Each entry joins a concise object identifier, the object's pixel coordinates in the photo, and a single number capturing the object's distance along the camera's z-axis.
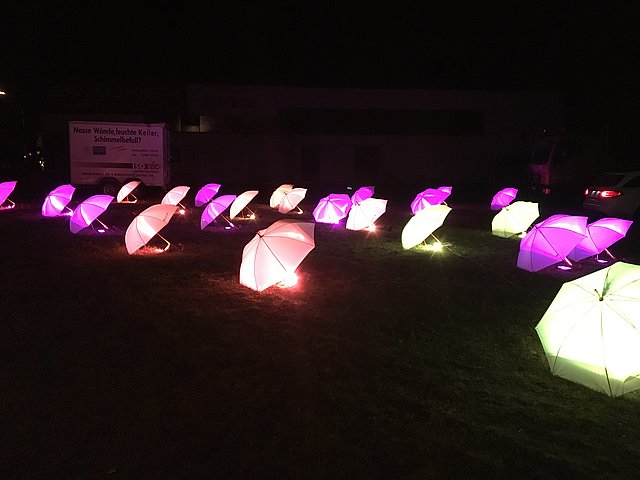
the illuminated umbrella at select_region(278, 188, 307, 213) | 15.89
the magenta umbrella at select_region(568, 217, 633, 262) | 8.20
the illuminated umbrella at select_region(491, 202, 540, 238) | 11.28
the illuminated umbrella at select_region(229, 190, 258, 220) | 12.80
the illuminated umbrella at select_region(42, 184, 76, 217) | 14.73
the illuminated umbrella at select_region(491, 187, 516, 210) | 16.09
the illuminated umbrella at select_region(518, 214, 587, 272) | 7.54
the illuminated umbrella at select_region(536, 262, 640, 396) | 4.23
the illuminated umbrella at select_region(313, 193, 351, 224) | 13.76
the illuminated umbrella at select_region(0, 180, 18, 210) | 16.73
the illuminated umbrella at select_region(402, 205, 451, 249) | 9.74
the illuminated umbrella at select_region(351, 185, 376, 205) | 14.65
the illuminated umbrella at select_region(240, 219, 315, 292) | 7.03
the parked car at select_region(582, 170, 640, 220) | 12.49
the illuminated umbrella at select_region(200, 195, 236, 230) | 11.99
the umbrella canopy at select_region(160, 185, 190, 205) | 14.62
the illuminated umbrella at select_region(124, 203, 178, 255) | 9.28
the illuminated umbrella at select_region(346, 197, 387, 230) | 12.66
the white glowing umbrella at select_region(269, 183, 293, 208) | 16.84
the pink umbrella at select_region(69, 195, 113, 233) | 11.31
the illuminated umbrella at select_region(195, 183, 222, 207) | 16.17
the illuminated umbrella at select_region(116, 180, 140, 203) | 17.83
